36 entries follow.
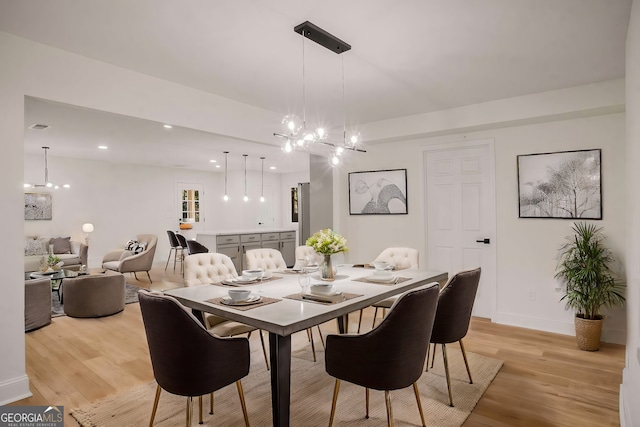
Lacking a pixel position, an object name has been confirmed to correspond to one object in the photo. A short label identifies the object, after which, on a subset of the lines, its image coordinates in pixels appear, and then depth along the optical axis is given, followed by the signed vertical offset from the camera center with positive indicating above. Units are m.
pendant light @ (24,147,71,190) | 7.18 +0.71
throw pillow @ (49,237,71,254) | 7.24 -0.49
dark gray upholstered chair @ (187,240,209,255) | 6.73 -0.53
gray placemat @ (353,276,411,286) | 2.81 -0.50
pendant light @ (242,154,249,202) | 7.70 +1.02
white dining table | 1.90 -0.51
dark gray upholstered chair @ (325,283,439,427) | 1.85 -0.67
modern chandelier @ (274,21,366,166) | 2.45 +0.71
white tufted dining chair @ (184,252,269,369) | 2.66 -0.47
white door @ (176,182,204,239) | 9.82 +0.32
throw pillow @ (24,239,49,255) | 6.98 -0.50
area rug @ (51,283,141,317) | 4.91 -1.19
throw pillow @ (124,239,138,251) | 7.39 -0.52
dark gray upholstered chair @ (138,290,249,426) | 1.80 -0.65
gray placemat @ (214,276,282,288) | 2.74 -0.50
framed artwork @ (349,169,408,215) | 5.16 +0.33
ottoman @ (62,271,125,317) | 4.62 -0.95
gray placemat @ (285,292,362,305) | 2.25 -0.50
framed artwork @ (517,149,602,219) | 3.82 +0.30
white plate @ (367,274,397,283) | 2.84 -0.49
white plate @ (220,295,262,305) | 2.17 -0.49
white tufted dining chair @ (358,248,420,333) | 3.74 -0.43
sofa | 6.73 -0.57
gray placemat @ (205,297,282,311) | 2.11 -0.50
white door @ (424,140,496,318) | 4.50 +0.04
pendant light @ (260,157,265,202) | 10.34 +0.88
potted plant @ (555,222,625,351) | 3.49 -0.67
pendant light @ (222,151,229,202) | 7.30 +1.24
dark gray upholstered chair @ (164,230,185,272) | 8.12 -0.50
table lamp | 7.91 -0.18
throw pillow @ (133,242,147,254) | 7.24 -0.57
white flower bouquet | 2.83 -0.20
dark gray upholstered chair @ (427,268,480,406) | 2.45 -0.62
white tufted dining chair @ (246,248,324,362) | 3.55 -0.42
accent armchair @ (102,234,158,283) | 6.61 -0.75
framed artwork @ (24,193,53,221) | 7.44 +0.28
